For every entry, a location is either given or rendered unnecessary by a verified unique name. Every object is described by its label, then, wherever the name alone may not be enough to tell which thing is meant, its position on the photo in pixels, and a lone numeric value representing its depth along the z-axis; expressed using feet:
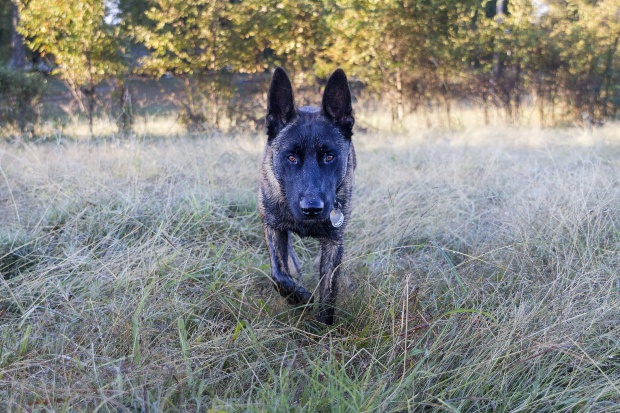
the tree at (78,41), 28.68
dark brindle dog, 9.74
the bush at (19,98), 26.21
